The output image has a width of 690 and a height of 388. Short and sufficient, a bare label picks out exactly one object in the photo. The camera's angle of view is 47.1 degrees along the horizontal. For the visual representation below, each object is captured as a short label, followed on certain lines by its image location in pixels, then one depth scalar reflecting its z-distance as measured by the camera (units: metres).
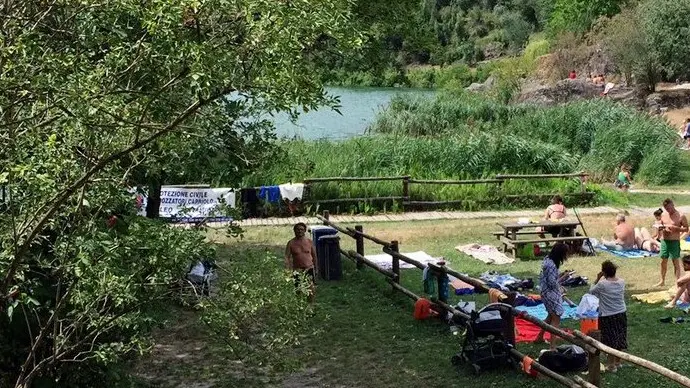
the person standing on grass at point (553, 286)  8.97
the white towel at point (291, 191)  18.83
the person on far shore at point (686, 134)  27.44
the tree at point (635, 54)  37.31
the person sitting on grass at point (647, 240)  14.39
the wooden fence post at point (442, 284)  10.49
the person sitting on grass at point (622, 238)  14.56
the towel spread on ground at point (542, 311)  10.36
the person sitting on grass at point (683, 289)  10.28
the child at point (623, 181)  20.78
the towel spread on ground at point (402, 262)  13.67
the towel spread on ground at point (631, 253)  14.16
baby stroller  8.24
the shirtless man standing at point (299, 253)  10.72
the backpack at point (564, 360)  8.05
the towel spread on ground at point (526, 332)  9.30
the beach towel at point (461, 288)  11.82
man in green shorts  11.76
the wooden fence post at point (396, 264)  11.72
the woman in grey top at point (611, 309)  8.48
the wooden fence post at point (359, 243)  13.69
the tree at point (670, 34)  36.91
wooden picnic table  14.27
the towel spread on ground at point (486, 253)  14.11
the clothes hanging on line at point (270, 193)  18.77
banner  17.61
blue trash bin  12.91
